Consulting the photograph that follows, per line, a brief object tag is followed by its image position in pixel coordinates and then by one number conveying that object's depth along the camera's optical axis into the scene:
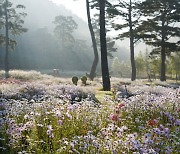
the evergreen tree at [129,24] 36.88
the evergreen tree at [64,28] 99.69
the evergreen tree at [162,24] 37.17
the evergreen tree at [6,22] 44.64
